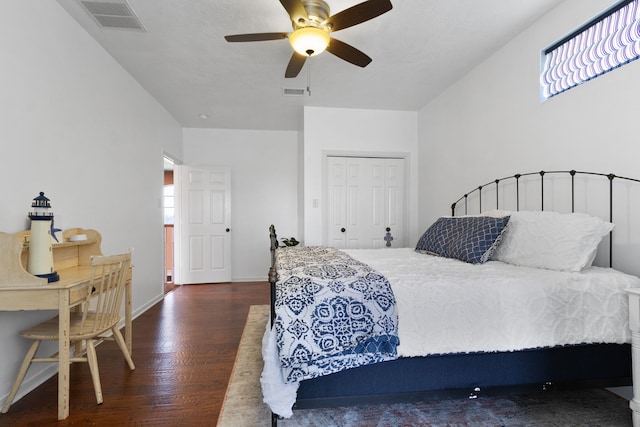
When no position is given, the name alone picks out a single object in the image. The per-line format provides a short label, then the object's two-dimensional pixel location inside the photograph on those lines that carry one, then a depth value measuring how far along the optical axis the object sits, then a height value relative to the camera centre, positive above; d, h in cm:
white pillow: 187 -20
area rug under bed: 173 -117
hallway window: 756 +16
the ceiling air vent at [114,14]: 227 +149
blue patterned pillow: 223 -22
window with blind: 194 +109
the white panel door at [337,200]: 456 +14
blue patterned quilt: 142 -53
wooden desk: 174 -46
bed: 145 -61
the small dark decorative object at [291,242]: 486 -50
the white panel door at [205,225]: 538 -25
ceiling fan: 199 +126
